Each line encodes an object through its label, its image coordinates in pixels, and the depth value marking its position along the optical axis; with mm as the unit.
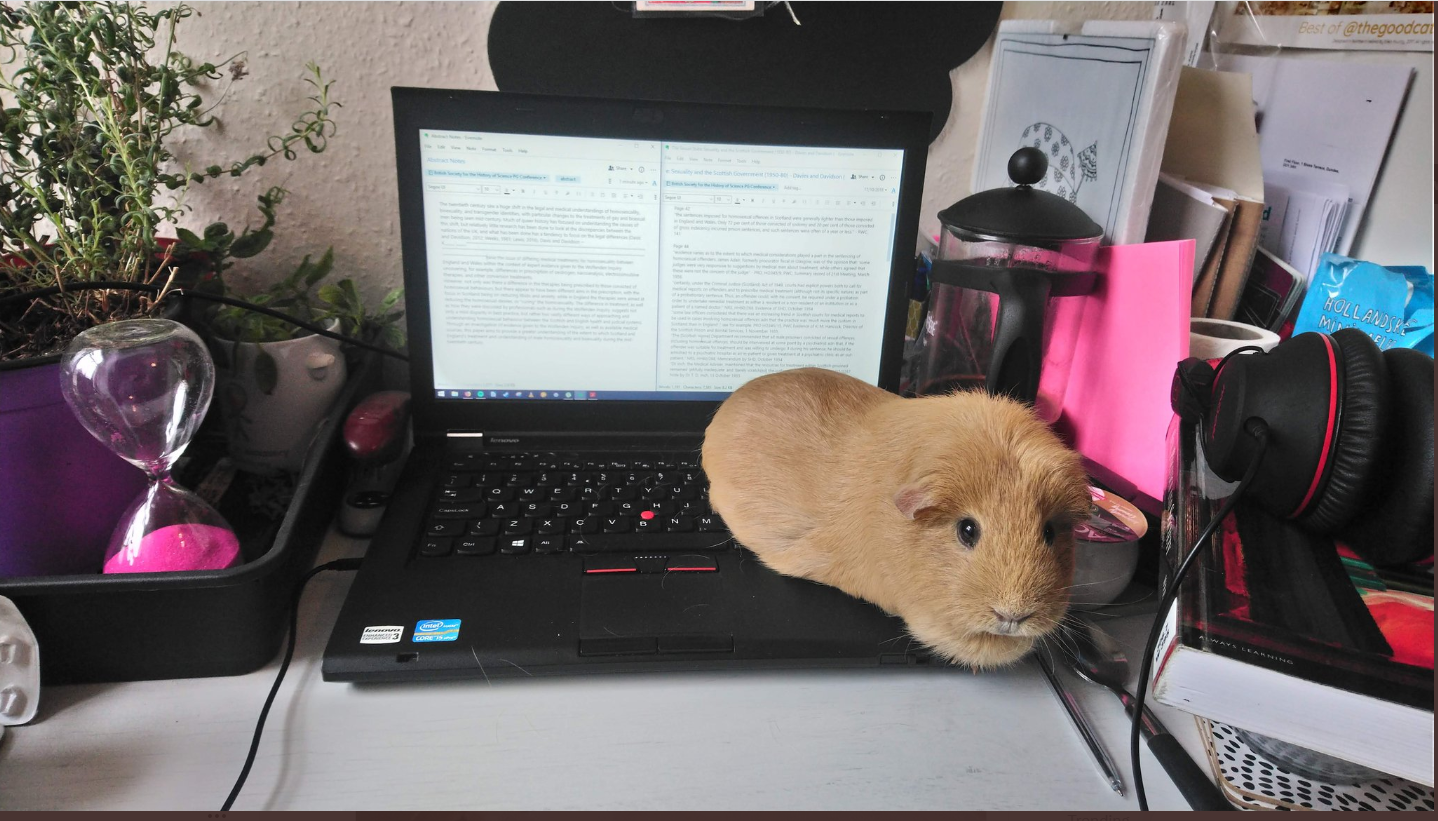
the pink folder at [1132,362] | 581
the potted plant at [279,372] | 642
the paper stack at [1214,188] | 657
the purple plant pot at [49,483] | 455
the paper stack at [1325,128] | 642
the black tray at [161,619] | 439
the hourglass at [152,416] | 446
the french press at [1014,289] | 584
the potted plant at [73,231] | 468
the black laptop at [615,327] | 529
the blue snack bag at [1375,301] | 564
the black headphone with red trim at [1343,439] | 404
